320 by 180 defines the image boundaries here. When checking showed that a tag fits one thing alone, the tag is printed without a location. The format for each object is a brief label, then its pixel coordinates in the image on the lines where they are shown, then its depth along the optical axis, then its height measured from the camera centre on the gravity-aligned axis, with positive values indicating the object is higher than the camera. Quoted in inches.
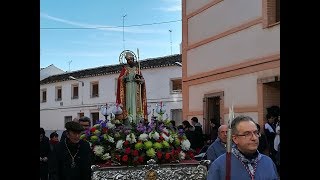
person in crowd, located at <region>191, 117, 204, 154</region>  352.6 -31.3
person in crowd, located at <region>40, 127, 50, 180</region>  255.4 -32.8
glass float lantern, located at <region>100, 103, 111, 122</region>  241.1 -4.2
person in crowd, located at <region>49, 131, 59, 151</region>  281.7 -25.4
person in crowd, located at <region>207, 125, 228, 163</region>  172.0 -18.8
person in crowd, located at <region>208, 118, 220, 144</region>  369.7 -26.3
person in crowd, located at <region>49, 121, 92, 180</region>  153.9 -22.0
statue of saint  279.5 +10.6
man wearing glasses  102.7 -15.2
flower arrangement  184.4 -19.7
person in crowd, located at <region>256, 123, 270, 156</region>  268.3 -29.0
